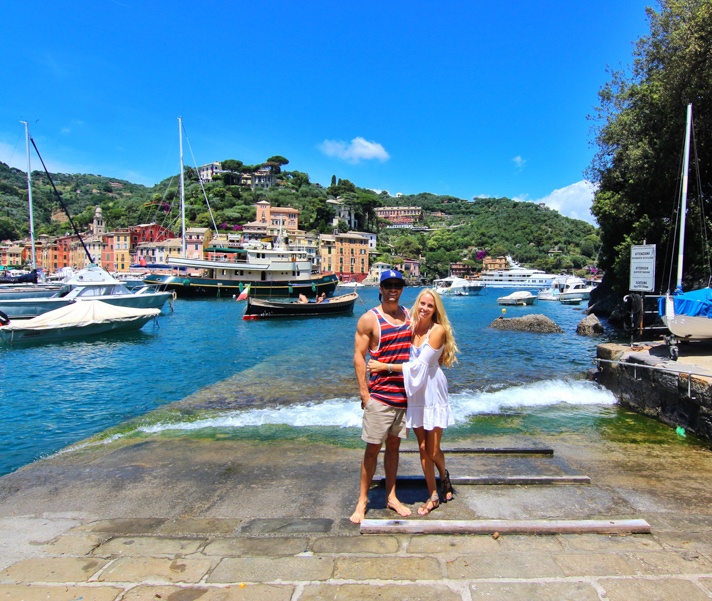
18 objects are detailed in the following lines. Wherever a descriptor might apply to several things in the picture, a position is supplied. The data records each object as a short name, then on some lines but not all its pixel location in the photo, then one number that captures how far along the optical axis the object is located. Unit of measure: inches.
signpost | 433.1
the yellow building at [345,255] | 4192.9
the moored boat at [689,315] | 335.3
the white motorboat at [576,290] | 2146.9
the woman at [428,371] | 144.4
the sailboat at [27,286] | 1314.0
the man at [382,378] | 146.1
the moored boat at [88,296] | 1005.8
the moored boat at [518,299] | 1972.3
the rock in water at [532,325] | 935.0
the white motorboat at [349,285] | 3886.3
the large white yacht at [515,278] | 4141.2
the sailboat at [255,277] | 2191.2
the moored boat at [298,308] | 1262.3
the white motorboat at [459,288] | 2950.3
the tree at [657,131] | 620.7
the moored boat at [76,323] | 773.9
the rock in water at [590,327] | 911.0
